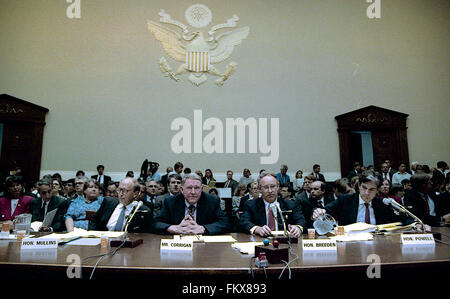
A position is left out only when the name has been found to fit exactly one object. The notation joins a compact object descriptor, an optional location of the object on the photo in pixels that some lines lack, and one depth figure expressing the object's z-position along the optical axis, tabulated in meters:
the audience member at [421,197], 3.04
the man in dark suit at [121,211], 2.70
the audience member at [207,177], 8.34
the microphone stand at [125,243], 1.76
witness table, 1.32
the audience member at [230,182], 8.38
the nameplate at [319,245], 1.63
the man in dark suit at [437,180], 5.32
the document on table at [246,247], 1.61
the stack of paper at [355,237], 1.95
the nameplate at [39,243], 1.68
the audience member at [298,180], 8.73
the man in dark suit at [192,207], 2.67
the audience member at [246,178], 8.53
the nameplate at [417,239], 1.80
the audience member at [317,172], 8.65
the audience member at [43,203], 3.60
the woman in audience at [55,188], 3.95
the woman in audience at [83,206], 3.16
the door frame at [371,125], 9.23
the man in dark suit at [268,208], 2.68
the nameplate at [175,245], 1.66
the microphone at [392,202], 2.12
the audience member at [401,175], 7.81
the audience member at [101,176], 8.50
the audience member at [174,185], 4.22
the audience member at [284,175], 8.48
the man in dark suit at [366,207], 2.68
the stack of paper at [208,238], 1.98
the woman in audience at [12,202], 3.68
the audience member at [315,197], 3.62
